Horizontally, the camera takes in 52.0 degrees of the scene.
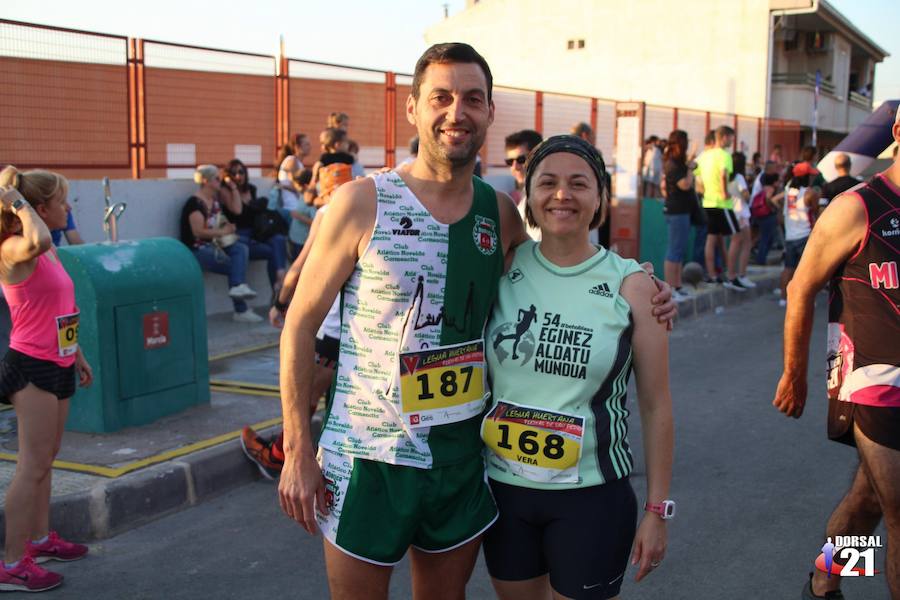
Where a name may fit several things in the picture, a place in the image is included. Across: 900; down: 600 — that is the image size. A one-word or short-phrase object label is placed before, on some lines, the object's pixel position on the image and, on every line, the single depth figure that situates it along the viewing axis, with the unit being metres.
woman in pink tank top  4.04
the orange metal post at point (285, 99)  11.41
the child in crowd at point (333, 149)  8.72
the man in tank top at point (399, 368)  2.54
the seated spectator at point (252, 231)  10.54
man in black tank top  3.12
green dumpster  5.73
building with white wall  30.94
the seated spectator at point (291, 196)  9.49
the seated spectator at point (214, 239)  9.94
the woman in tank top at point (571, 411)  2.56
